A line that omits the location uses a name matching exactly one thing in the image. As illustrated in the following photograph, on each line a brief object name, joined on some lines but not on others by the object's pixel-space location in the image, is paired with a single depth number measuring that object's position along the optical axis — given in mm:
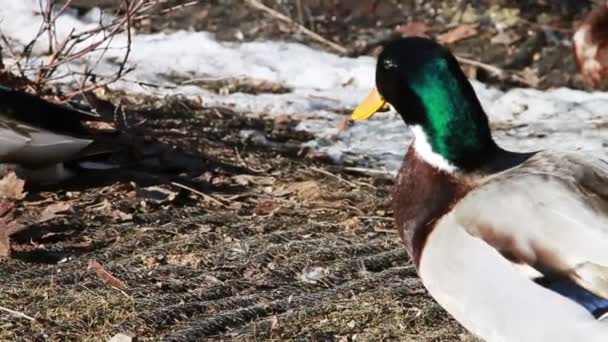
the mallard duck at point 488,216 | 6297
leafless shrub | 10953
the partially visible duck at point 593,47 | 15680
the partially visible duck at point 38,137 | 9828
